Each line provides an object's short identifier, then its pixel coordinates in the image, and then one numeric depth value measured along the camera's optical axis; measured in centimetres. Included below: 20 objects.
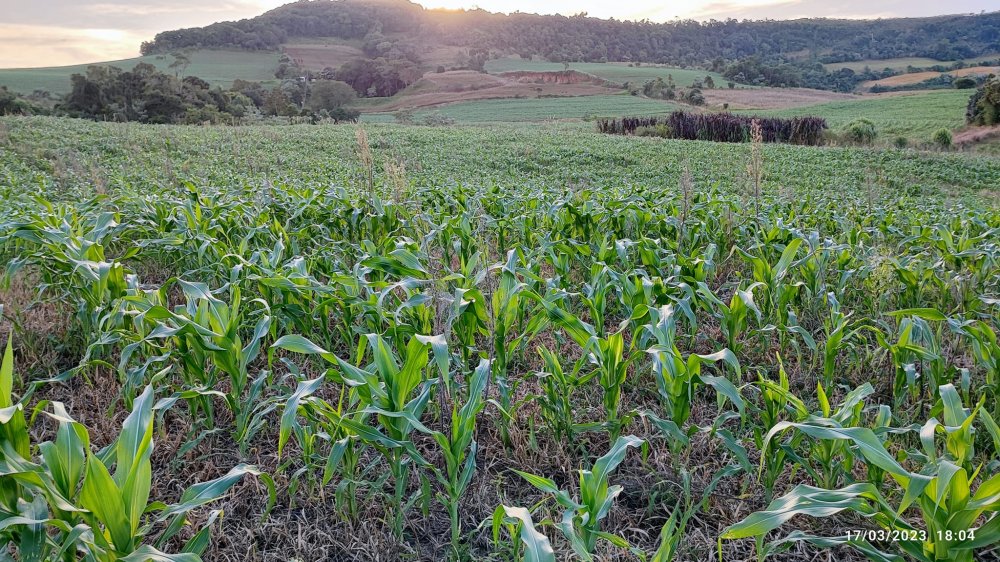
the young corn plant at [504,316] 260
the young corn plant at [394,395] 197
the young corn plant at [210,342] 227
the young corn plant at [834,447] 197
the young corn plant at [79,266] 306
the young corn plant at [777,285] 334
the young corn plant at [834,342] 273
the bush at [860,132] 2839
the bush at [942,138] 2781
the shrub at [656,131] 3022
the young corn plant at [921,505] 141
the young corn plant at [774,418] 205
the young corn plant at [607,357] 239
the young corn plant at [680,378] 218
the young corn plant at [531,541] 137
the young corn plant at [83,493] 136
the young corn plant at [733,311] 291
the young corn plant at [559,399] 243
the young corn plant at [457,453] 192
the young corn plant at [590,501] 157
